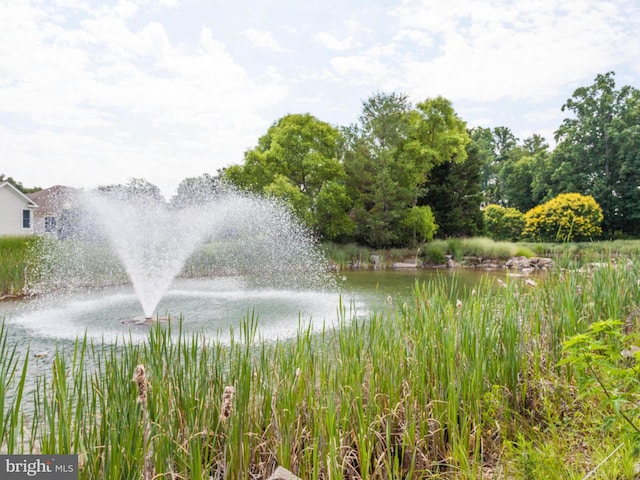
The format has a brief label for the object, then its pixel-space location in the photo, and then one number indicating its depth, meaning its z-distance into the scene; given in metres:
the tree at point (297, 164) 22.47
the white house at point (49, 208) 29.25
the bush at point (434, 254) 21.80
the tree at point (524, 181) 35.91
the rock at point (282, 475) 1.99
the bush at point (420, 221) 23.31
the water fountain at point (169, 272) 8.45
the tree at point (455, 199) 27.97
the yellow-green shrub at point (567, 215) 24.38
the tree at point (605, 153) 30.83
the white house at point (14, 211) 27.25
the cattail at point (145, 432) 1.72
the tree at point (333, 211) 21.70
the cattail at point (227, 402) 1.79
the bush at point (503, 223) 30.31
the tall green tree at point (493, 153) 46.75
